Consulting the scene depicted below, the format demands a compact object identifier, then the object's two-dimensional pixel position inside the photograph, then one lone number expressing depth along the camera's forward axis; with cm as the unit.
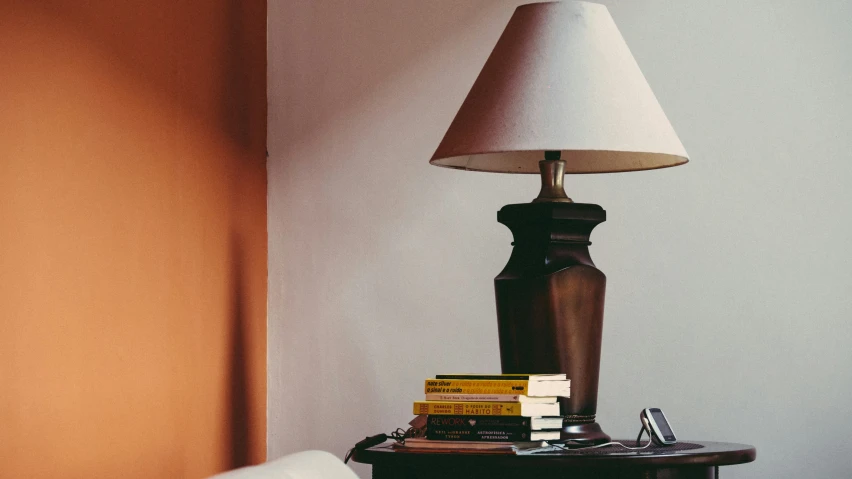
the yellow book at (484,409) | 370
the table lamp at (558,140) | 380
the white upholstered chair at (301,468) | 318
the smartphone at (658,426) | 378
